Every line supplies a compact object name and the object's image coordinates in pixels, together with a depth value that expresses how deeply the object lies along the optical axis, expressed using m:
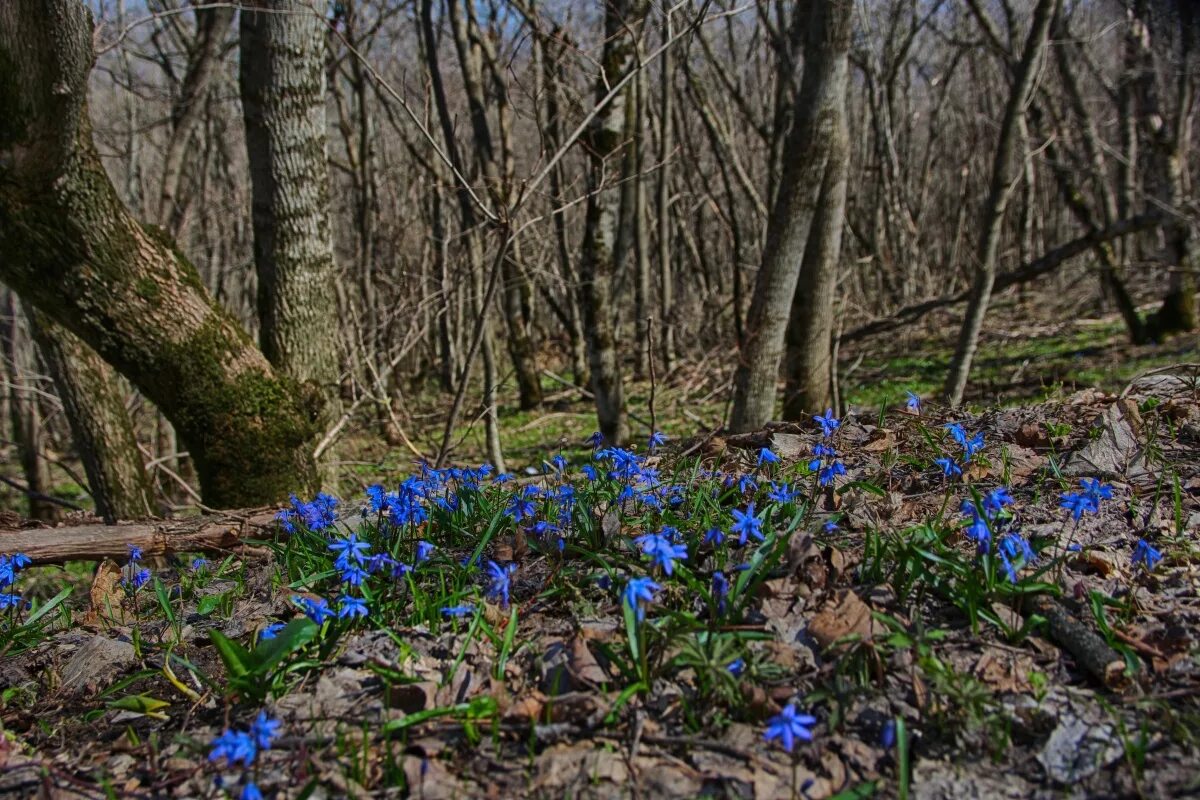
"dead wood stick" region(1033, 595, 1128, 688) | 2.08
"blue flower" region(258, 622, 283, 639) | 2.36
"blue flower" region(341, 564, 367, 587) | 2.41
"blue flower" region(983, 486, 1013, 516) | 2.35
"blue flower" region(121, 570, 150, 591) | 3.15
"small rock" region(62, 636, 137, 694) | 2.58
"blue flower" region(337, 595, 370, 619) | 2.29
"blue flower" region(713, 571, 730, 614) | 2.22
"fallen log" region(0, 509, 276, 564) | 3.81
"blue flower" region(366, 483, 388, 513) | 3.05
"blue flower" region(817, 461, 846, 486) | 2.84
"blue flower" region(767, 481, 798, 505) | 2.71
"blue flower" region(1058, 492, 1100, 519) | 2.33
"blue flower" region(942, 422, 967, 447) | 2.95
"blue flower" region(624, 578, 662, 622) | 2.02
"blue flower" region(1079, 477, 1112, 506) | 2.42
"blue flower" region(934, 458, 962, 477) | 2.76
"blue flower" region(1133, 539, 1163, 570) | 2.39
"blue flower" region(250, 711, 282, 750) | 1.86
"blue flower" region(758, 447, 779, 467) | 2.99
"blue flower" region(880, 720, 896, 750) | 1.87
